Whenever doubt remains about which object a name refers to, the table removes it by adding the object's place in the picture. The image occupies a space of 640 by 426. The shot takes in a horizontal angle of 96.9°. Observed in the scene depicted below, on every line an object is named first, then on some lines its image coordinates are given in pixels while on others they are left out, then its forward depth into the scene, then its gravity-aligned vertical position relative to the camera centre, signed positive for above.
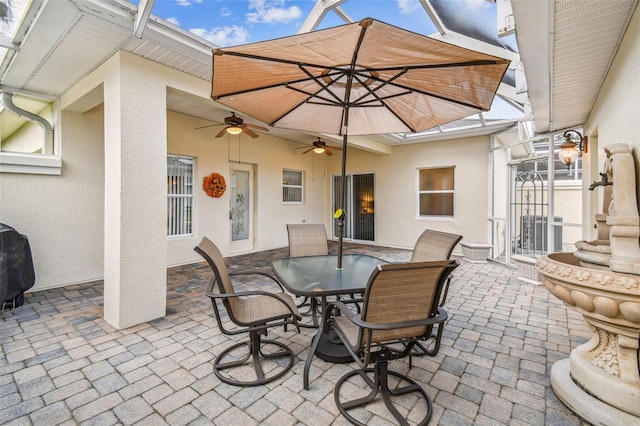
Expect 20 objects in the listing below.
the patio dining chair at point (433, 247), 2.50 -0.34
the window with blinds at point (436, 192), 7.21 +0.50
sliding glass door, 8.58 +0.12
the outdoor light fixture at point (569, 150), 4.24 +0.92
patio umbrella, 1.72 +1.02
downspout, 3.82 +1.31
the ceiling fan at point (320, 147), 6.56 +1.49
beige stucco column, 2.84 +0.19
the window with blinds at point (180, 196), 5.52 +0.30
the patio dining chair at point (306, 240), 3.42 -0.36
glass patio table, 2.02 -0.54
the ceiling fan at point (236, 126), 4.45 +1.37
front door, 6.74 +0.07
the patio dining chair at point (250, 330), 1.98 -0.86
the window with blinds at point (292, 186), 8.01 +0.72
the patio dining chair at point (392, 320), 1.48 -0.60
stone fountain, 1.45 -0.48
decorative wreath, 5.92 +0.55
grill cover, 3.21 -0.67
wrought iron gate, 5.07 -0.28
